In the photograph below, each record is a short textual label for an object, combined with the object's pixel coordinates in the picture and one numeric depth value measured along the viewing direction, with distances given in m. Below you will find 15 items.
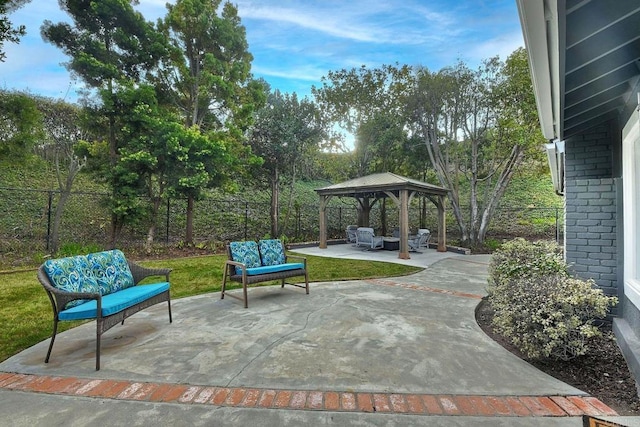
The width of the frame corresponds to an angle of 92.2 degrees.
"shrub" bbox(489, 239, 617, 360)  2.69
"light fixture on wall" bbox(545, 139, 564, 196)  4.86
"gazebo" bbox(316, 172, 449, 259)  10.27
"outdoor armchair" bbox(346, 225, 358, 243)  13.19
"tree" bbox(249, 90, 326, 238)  14.17
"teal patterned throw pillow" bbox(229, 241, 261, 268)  4.93
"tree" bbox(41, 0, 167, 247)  8.84
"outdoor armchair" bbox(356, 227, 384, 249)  11.78
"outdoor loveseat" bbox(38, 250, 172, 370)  2.75
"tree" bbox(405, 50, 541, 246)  11.16
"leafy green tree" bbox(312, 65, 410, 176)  15.49
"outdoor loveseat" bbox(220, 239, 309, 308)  4.62
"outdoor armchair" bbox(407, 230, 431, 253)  11.37
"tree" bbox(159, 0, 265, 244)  10.40
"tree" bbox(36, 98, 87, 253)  10.79
